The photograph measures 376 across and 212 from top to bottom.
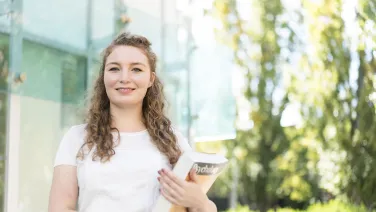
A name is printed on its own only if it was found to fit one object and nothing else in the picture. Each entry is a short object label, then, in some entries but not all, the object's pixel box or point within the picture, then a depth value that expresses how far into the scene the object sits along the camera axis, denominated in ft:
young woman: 4.13
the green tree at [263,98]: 33.99
